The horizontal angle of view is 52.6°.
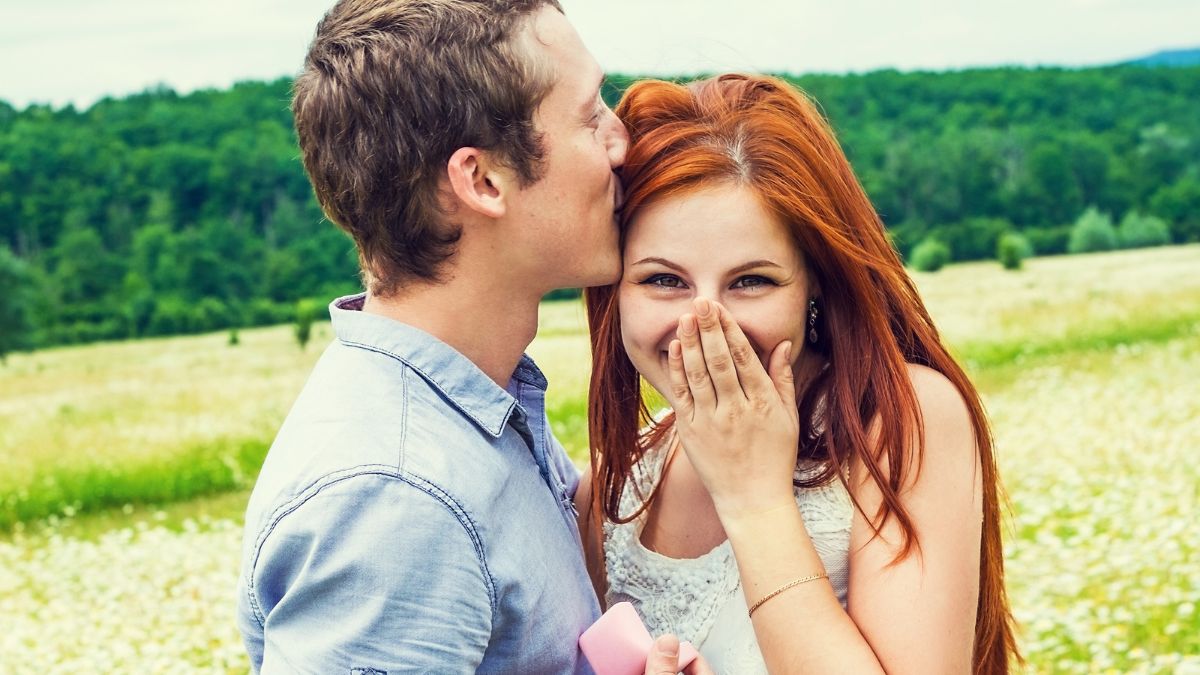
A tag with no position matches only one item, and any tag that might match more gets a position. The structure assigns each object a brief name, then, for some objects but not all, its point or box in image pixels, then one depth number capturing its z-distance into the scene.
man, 2.39
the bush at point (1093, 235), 64.12
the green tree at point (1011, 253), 49.88
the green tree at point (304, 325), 35.50
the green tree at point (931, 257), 56.44
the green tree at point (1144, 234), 64.93
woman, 2.78
